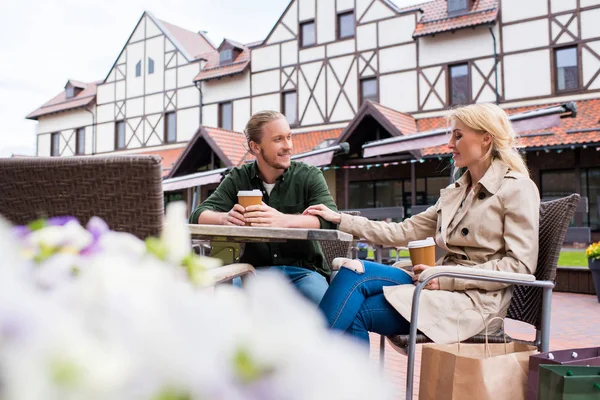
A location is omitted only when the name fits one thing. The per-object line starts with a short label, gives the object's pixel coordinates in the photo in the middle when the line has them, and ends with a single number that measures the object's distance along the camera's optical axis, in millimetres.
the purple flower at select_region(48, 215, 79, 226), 497
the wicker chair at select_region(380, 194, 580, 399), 2189
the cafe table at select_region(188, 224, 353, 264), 2176
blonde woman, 2330
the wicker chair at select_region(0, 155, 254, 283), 1337
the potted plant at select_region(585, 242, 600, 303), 7582
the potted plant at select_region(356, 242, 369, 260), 11209
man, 2916
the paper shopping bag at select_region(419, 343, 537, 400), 2023
